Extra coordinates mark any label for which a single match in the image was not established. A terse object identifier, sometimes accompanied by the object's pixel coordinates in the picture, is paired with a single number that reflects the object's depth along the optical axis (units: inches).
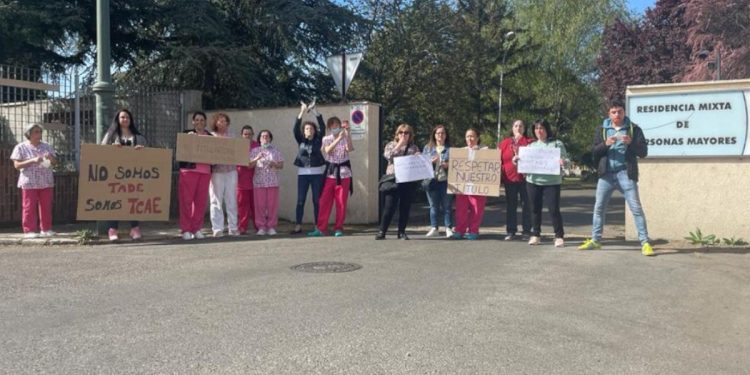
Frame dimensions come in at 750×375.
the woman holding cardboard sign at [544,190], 358.0
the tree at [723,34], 1064.2
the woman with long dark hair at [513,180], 382.0
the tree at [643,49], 1499.8
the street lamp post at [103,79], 390.0
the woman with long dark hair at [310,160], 409.4
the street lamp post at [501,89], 1077.6
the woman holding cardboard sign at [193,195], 384.8
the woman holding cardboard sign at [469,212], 391.5
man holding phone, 330.0
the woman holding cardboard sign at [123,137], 376.5
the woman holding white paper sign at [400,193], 386.6
